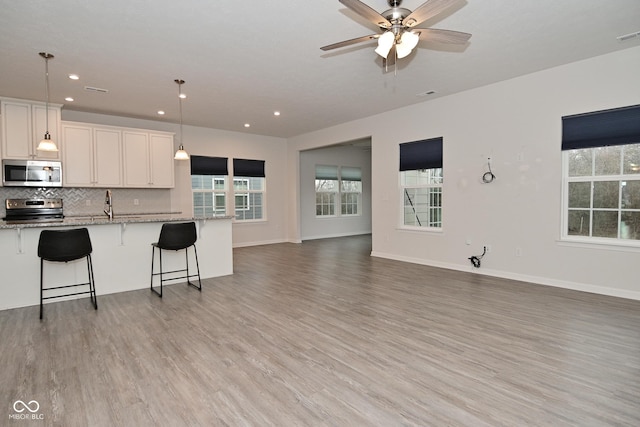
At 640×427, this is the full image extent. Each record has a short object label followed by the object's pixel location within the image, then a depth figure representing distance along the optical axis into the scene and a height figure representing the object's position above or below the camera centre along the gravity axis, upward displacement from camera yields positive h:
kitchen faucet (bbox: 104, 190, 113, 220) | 4.83 +0.01
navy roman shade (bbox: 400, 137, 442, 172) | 5.77 +0.85
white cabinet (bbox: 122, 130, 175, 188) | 6.33 +0.87
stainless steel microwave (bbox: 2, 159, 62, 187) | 5.30 +0.50
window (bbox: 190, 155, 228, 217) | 7.66 +0.42
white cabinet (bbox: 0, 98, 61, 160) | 5.21 +1.24
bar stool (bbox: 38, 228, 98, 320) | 3.47 -0.46
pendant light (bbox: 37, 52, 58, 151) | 3.91 +0.77
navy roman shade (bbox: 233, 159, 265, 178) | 8.27 +0.88
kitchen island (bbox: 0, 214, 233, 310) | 3.71 -0.71
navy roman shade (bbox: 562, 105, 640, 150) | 3.85 +0.88
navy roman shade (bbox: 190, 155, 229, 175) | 7.58 +0.87
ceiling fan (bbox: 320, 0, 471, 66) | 2.44 +1.39
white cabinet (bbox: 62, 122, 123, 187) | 5.77 +0.86
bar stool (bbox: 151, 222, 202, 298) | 4.20 -0.45
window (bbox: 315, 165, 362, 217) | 9.91 +0.35
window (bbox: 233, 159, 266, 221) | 8.34 +0.34
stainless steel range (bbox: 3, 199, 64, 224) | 5.50 -0.11
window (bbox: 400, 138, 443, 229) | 5.86 +0.34
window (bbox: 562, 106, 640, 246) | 3.92 +0.30
